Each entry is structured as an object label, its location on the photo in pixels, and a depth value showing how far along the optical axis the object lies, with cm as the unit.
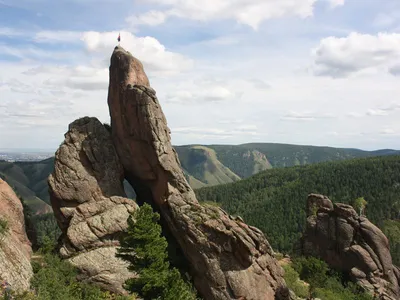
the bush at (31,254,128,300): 3435
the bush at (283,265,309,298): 5976
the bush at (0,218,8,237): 3863
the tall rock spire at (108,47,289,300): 4603
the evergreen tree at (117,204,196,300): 3547
